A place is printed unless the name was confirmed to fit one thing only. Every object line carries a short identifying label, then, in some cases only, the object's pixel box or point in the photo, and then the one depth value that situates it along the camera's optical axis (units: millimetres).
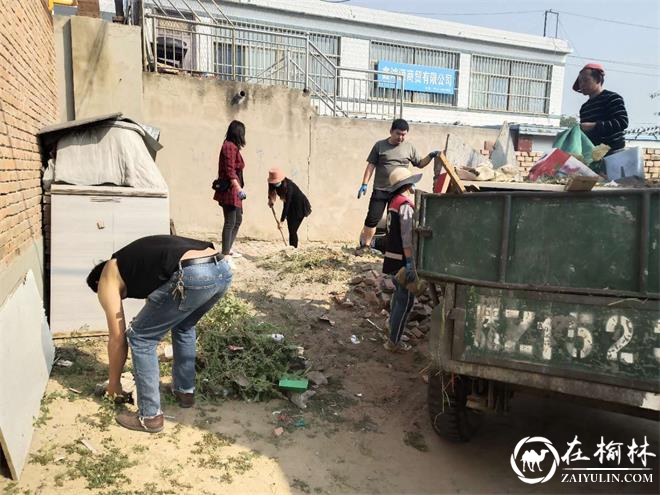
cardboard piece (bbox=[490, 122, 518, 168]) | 5160
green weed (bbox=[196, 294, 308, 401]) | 3988
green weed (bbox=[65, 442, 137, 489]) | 2816
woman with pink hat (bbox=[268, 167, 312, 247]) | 7391
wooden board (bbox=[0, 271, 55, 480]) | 2723
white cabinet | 4688
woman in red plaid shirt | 6539
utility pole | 26816
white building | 12133
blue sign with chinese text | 17062
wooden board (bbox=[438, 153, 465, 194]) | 3148
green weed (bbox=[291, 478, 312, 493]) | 3000
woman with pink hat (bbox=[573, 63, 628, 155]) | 5254
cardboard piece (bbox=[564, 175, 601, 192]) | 2589
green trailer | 2439
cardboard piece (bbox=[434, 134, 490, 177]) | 4746
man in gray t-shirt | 6723
